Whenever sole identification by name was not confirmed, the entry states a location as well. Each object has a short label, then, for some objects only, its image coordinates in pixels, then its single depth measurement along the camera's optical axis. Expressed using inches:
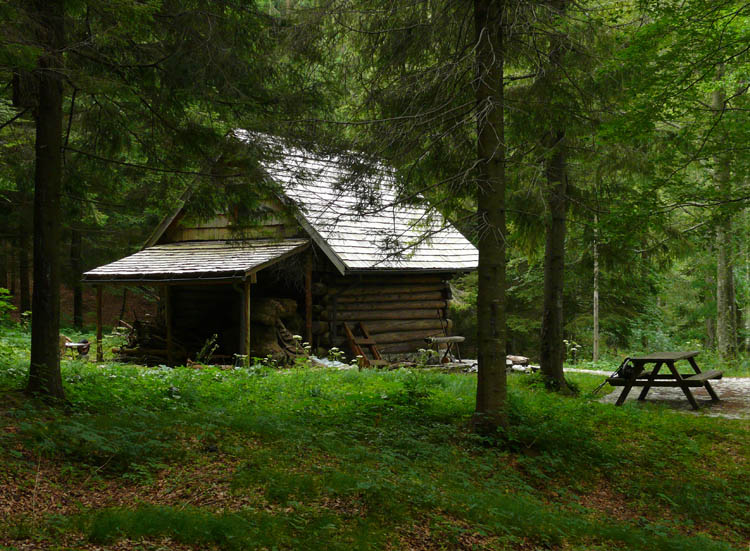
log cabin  572.7
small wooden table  649.1
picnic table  392.5
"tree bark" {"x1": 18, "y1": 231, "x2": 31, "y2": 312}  903.7
